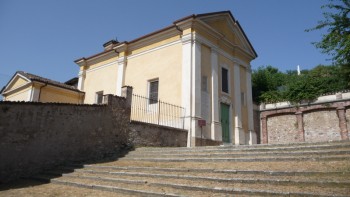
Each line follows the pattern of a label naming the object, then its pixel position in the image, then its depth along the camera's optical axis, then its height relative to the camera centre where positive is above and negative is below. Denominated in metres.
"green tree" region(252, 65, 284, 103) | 23.67 +6.37
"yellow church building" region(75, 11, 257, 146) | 15.25 +5.04
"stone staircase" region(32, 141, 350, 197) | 5.12 -0.42
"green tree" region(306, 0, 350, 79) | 13.02 +5.84
